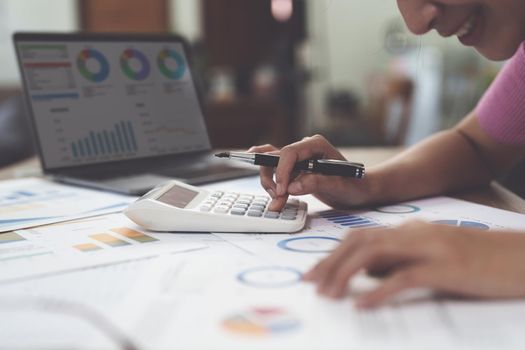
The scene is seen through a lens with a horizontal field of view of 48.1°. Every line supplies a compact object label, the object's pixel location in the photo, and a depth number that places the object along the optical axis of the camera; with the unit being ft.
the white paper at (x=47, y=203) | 2.41
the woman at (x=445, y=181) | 1.41
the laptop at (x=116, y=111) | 3.07
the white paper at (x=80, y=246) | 1.78
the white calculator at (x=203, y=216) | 2.12
